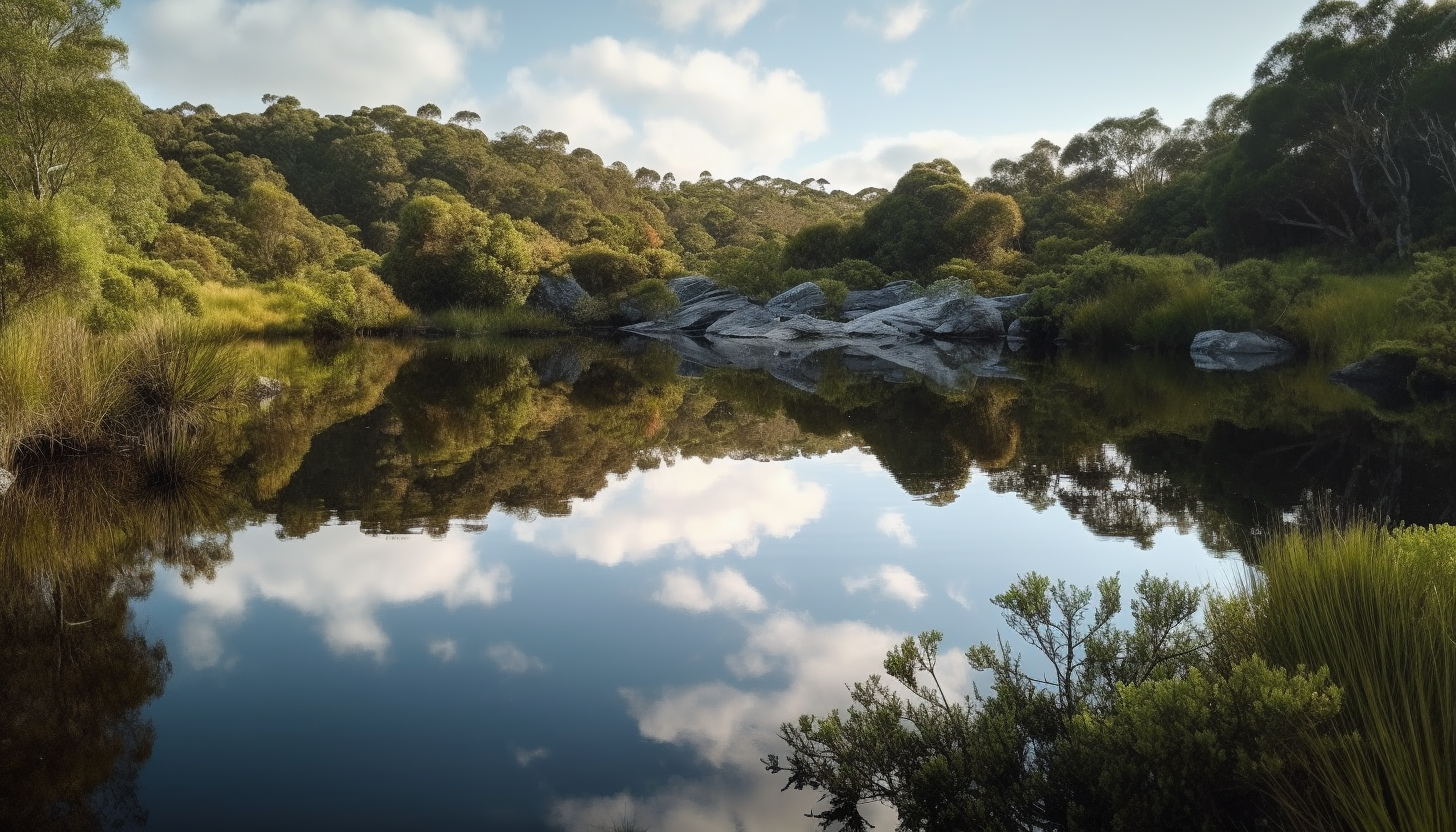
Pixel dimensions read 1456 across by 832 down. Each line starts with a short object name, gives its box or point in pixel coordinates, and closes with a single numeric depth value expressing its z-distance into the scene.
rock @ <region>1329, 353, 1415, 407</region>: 13.34
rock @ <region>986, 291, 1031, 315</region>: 30.00
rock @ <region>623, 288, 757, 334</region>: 35.94
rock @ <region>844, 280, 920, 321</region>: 34.41
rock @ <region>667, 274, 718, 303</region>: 37.69
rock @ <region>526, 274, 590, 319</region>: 36.22
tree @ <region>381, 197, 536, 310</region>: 33.56
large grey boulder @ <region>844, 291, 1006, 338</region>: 29.66
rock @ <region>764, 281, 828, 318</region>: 33.78
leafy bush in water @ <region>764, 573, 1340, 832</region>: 2.04
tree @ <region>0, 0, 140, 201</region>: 17.95
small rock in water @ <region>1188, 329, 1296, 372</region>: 18.23
